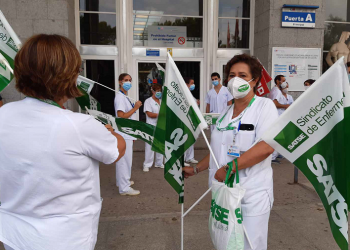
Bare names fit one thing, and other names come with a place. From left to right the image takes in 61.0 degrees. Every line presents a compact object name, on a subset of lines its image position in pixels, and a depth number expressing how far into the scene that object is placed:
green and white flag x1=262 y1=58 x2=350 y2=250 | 1.85
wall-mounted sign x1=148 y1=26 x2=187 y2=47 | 9.82
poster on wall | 9.00
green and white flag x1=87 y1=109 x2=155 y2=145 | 2.75
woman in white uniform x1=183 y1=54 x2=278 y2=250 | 2.06
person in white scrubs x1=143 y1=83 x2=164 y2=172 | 6.41
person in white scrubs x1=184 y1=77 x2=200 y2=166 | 7.23
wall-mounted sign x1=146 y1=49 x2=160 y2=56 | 9.74
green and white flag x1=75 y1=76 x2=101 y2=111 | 3.30
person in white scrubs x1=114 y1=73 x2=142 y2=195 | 4.93
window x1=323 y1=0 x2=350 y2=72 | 10.22
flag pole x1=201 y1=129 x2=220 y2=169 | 2.17
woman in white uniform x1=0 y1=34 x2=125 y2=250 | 1.34
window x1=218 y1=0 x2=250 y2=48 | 10.14
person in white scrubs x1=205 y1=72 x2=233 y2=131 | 7.51
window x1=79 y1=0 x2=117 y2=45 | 9.42
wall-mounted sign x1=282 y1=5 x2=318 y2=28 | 8.76
